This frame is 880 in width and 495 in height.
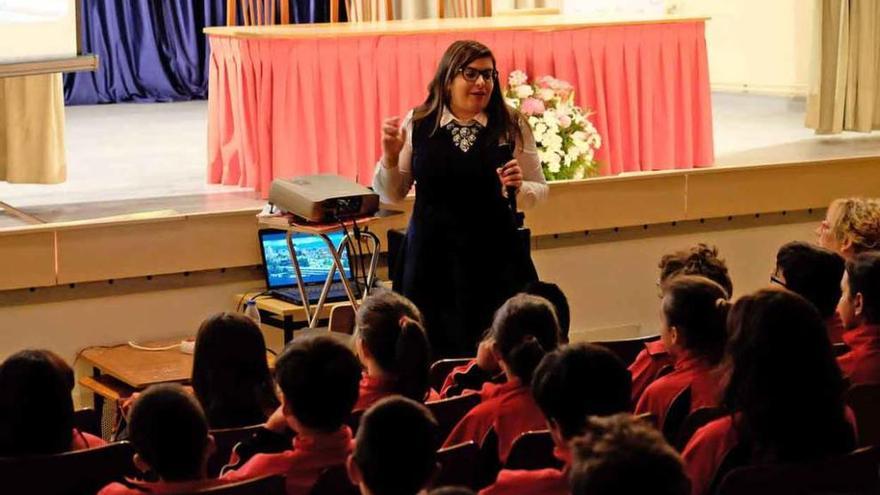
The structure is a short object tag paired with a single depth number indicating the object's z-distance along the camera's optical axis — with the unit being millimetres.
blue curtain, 11516
